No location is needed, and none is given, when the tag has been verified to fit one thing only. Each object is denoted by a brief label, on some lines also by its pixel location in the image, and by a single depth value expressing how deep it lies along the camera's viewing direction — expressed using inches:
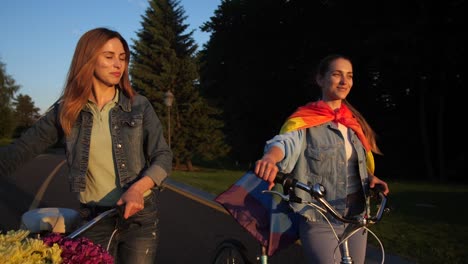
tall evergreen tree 1222.9
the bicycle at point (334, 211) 90.8
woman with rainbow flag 110.5
